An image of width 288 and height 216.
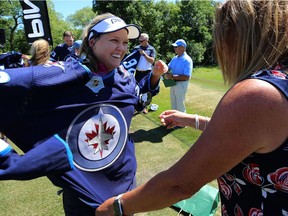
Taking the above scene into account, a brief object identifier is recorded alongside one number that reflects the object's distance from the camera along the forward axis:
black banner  7.16
